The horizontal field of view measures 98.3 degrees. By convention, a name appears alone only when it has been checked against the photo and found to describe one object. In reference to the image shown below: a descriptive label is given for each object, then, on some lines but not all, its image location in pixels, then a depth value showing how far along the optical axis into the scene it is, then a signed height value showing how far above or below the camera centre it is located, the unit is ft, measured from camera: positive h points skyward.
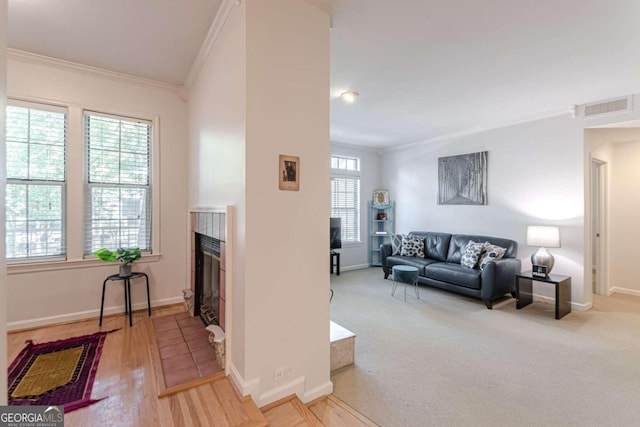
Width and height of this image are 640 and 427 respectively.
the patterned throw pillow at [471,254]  13.66 -2.06
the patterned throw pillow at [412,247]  17.15 -2.08
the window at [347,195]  19.85 +1.41
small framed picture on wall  5.92 +0.89
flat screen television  17.42 -1.25
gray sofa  12.37 -2.76
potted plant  9.48 -1.47
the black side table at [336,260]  18.33 -3.14
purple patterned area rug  5.69 -3.77
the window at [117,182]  9.96 +1.19
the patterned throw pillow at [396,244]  17.94 -2.00
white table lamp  12.09 -1.22
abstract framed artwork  15.70 +2.05
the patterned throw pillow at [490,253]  13.28 -1.95
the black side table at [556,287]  11.25 -3.35
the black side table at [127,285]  9.45 -2.57
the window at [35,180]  8.79 +1.12
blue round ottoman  13.17 -2.92
